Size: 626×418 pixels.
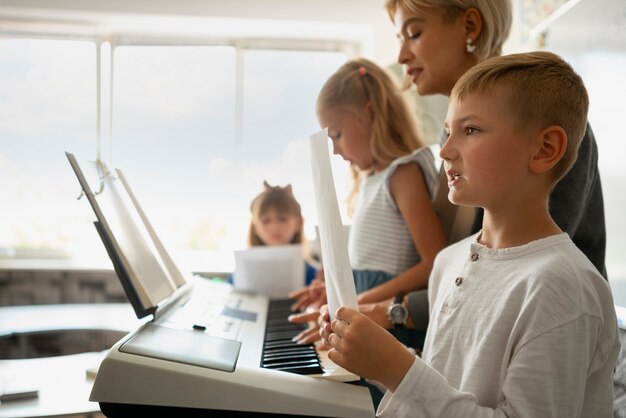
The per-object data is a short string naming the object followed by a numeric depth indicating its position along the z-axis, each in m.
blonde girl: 1.15
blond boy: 0.61
